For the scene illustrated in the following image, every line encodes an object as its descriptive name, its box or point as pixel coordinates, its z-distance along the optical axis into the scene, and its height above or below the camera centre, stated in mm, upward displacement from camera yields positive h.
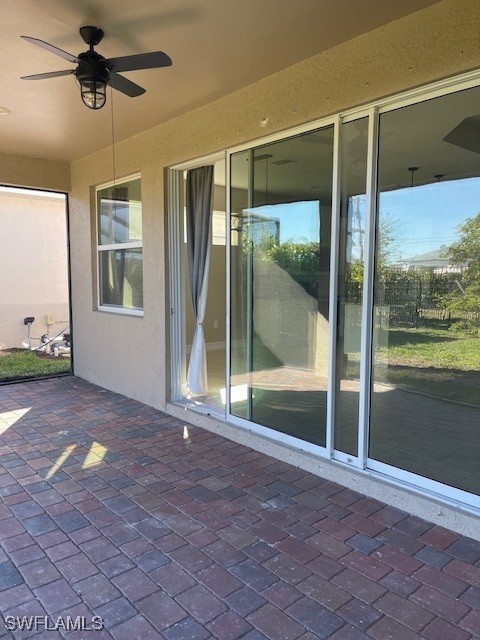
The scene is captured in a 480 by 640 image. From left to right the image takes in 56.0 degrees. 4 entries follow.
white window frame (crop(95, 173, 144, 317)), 4773 +446
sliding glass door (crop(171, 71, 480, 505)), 2406 +14
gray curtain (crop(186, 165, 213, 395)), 4156 +322
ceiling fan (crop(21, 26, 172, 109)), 2217 +1118
